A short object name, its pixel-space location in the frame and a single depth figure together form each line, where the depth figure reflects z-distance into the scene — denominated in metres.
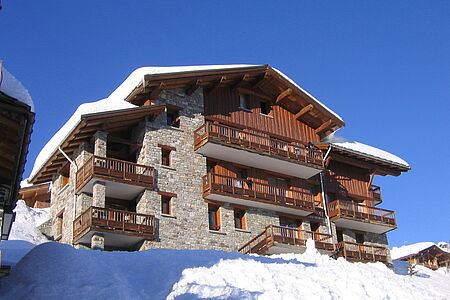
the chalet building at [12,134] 11.51
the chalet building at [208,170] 26.45
